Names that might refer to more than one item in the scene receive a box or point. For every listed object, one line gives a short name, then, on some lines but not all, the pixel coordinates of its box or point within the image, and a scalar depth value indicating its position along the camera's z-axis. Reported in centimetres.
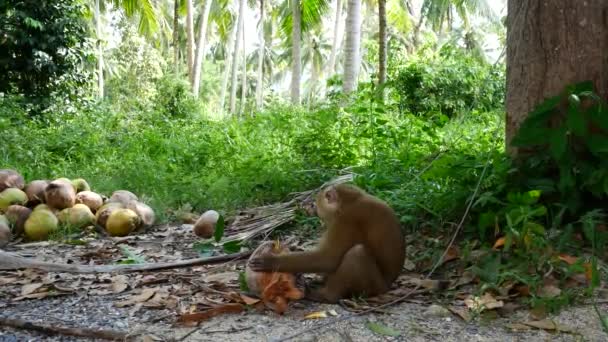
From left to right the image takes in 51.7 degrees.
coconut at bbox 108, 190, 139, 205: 587
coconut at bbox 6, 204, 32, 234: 540
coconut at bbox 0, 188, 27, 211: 553
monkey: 332
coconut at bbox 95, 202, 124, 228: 557
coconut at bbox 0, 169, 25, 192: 571
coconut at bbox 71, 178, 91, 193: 600
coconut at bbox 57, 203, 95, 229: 546
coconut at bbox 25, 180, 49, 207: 570
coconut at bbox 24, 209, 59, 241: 532
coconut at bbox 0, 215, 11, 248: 511
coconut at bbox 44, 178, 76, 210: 547
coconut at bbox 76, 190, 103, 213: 572
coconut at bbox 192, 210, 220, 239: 518
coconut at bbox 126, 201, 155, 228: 564
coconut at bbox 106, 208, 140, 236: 545
